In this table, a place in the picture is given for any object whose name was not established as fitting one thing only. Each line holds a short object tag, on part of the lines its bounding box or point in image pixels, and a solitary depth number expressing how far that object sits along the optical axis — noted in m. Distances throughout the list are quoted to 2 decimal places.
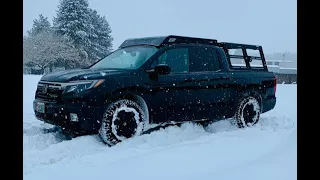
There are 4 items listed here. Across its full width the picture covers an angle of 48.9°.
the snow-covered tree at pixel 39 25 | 46.41
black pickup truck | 5.25
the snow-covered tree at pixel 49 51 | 38.00
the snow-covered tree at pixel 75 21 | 36.84
